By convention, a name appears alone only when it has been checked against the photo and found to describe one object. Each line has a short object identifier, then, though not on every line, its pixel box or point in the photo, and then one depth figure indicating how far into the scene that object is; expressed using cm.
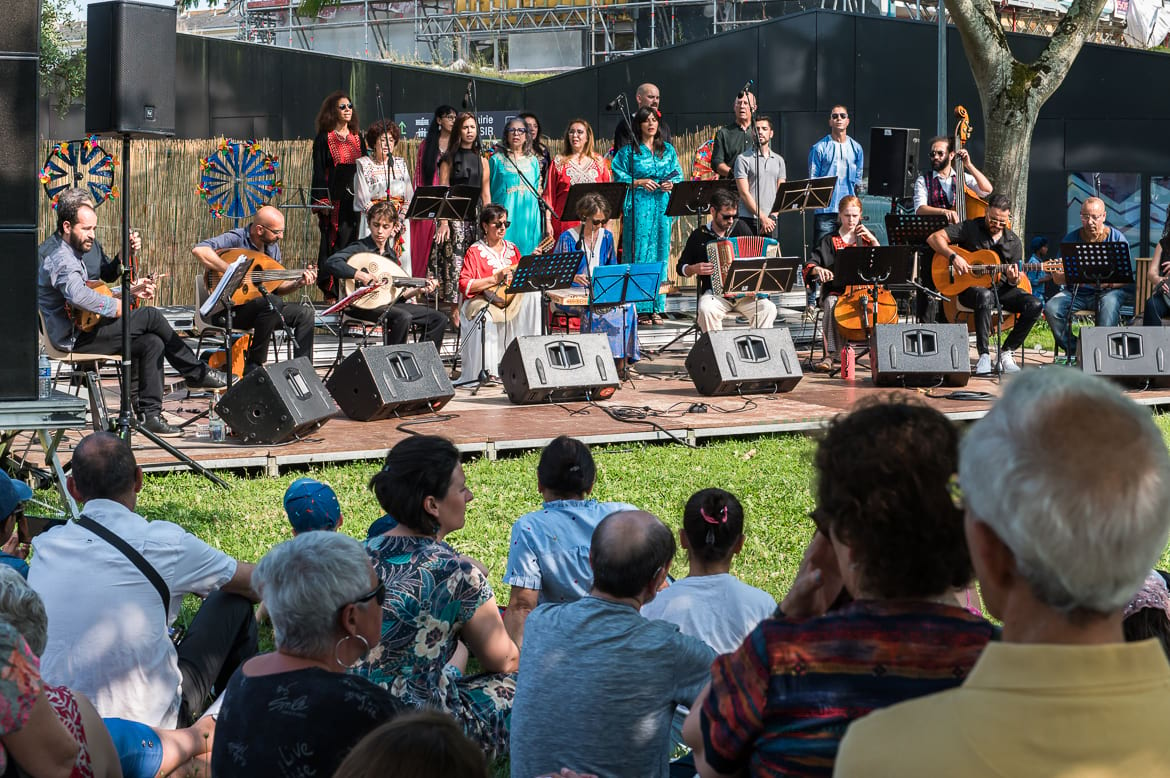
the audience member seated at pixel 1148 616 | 358
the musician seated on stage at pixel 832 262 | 1149
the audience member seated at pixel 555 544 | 467
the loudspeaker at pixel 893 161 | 1410
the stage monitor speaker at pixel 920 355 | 1038
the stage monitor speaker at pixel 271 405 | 817
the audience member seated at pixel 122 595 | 393
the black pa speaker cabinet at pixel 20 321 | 647
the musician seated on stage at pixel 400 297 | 1043
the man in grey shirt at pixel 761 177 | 1301
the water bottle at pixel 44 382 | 671
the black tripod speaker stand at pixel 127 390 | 725
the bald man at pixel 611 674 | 322
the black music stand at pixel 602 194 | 1124
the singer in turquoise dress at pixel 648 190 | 1276
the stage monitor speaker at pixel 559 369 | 973
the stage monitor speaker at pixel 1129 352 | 1030
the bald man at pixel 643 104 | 1271
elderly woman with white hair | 278
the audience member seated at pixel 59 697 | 294
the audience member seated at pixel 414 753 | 194
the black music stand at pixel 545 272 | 998
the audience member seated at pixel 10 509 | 459
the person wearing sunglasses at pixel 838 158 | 1358
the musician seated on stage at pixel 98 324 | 815
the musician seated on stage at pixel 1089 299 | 1183
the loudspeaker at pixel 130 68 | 759
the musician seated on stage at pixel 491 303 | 1066
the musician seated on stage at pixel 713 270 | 1142
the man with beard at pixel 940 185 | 1284
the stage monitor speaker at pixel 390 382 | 907
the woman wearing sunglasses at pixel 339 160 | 1301
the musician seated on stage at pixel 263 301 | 962
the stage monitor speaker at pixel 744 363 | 1018
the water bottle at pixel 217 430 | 841
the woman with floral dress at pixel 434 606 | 372
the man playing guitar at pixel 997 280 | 1132
